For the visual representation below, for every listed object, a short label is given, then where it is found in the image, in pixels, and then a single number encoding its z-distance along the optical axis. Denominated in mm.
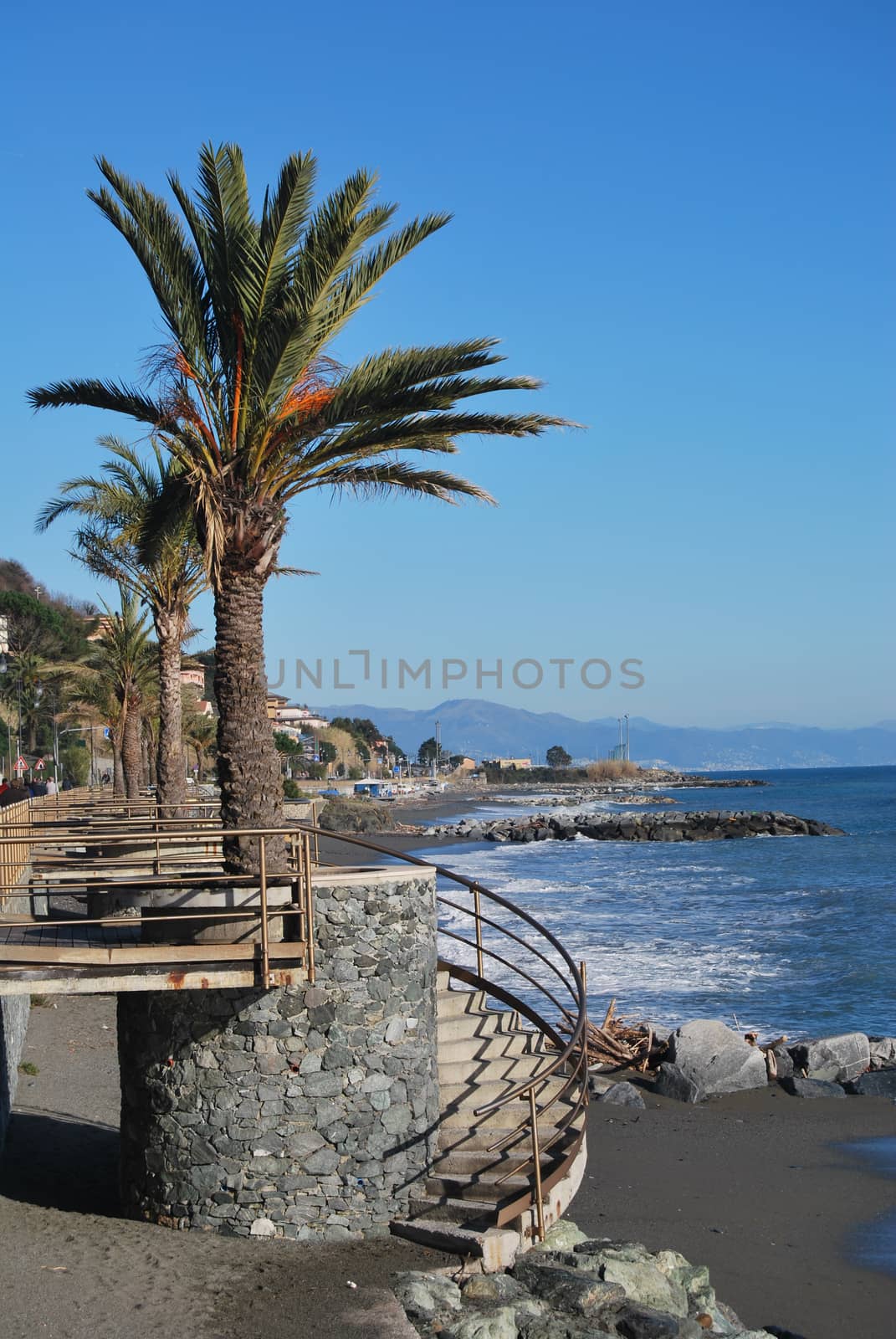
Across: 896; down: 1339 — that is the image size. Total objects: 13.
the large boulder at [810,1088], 16875
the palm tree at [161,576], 22234
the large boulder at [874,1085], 17062
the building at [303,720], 163788
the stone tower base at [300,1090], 9516
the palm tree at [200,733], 60844
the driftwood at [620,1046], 17641
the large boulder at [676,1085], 16578
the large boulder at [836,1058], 17484
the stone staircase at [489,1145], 9602
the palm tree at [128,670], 31891
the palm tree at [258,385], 11156
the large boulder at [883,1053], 18000
